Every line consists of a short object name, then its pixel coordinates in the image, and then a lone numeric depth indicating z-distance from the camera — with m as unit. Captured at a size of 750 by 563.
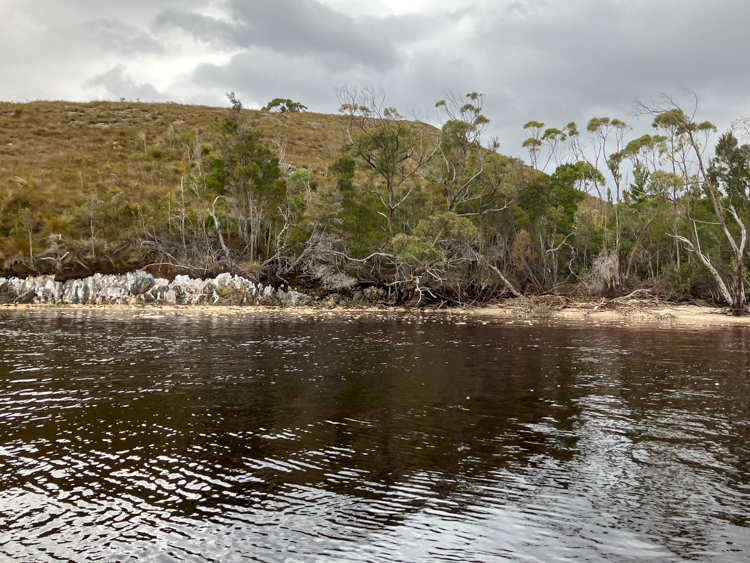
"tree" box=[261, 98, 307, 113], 99.48
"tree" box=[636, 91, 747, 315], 30.39
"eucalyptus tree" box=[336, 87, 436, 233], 35.59
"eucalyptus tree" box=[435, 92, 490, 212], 39.12
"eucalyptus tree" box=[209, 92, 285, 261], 38.69
